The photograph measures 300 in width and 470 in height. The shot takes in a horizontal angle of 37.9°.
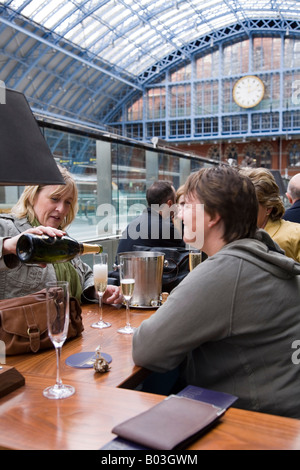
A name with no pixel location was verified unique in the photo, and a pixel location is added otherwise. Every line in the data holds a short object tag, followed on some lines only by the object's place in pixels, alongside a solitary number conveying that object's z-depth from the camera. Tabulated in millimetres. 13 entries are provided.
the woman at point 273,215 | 2629
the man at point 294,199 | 3689
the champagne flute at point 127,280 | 1638
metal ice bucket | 1845
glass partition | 3767
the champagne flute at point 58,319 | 1060
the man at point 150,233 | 3123
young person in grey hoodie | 1214
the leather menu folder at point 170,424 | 828
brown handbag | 1326
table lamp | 1075
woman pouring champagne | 1835
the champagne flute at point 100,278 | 1696
